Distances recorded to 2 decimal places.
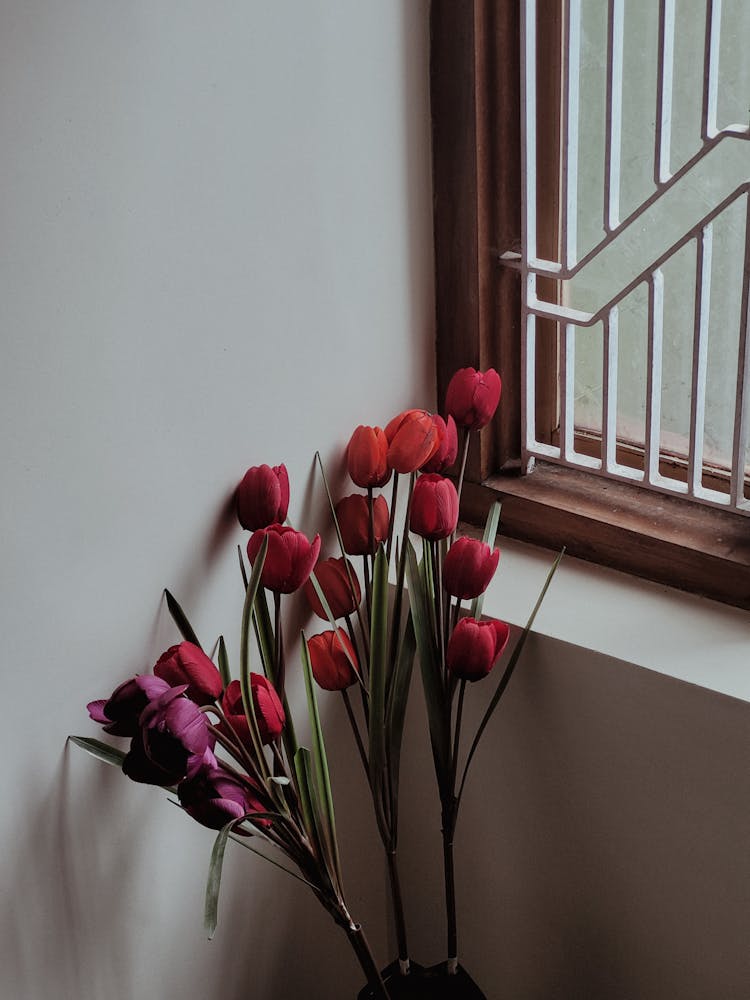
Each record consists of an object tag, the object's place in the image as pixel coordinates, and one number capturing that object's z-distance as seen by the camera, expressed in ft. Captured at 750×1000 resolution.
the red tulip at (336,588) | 6.35
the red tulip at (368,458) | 6.37
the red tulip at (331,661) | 6.29
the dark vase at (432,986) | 6.54
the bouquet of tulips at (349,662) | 5.80
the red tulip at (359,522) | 6.45
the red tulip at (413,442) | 6.31
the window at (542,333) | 6.33
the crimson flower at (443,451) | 6.40
